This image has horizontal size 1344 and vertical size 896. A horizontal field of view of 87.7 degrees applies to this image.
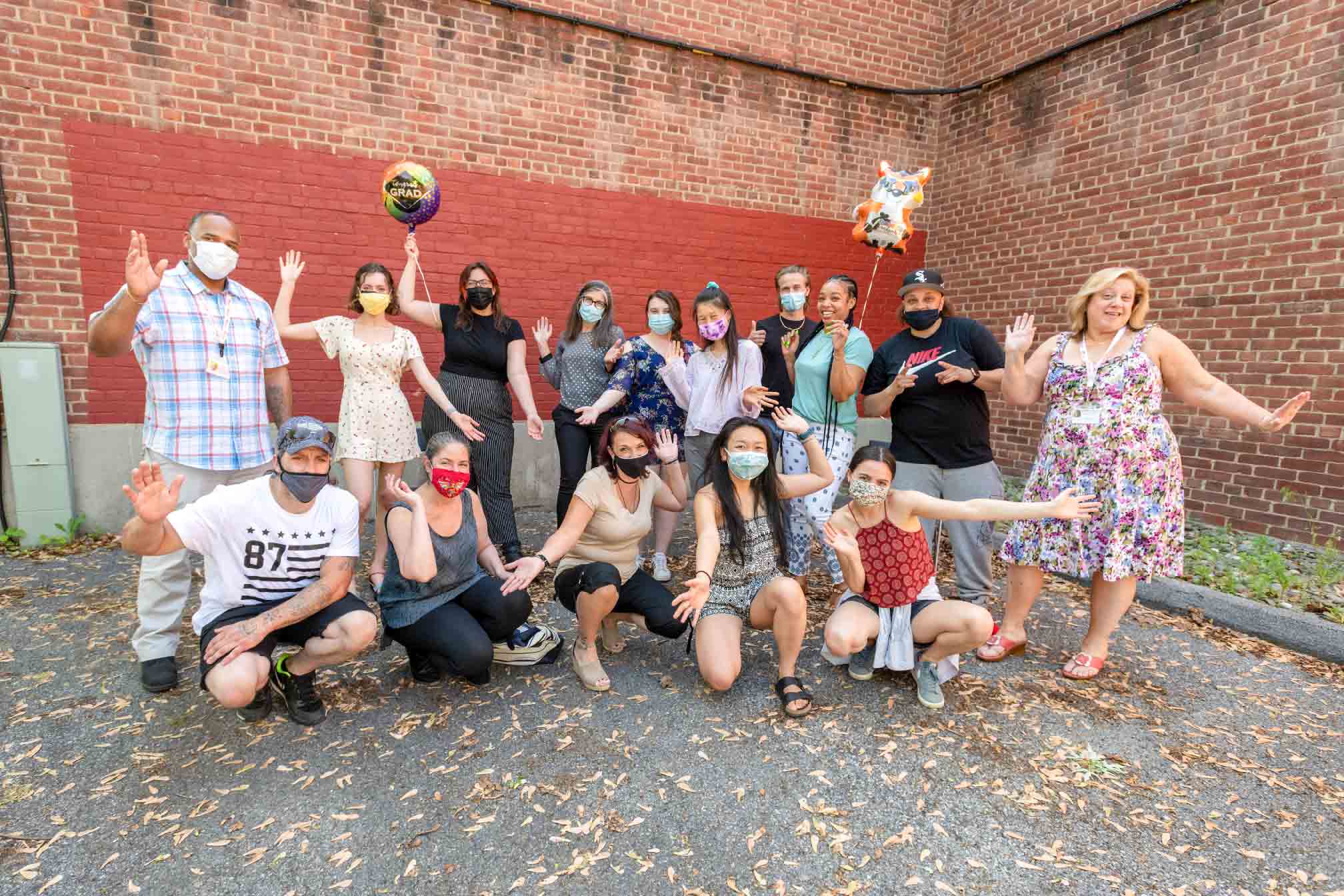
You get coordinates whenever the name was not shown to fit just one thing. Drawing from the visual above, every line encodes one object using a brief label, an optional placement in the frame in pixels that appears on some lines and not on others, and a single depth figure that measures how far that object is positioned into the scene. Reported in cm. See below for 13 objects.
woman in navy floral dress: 478
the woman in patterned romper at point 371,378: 422
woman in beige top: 349
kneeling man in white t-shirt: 284
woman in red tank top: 334
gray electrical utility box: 532
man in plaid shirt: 338
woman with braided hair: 425
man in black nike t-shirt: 403
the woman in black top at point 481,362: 474
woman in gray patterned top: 490
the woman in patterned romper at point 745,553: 337
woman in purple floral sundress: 338
